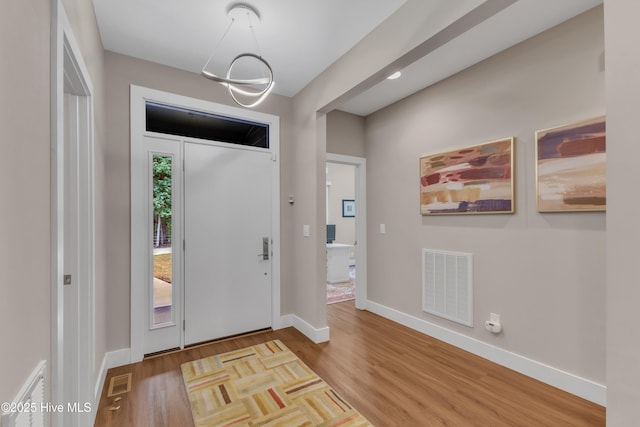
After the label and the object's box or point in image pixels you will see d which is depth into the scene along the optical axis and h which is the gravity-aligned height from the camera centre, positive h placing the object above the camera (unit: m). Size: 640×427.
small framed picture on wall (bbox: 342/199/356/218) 7.72 +0.11
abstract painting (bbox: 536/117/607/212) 2.02 +0.33
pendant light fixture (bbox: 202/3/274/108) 1.86 +1.40
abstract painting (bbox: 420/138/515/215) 2.56 +0.31
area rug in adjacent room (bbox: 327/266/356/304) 4.68 -1.36
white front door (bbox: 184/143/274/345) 2.90 -0.28
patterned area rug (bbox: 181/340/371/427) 1.89 -1.31
